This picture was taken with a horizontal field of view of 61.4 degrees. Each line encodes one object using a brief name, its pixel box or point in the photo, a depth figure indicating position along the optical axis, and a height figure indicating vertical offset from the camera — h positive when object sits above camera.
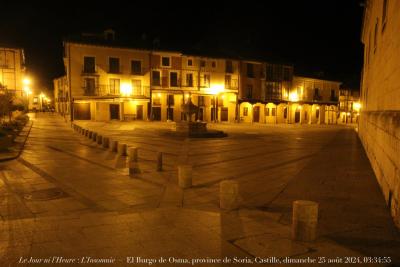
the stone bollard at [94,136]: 17.55 -1.41
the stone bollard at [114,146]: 14.23 -1.55
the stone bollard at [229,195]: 6.25 -1.57
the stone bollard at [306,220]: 4.69 -1.53
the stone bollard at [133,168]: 9.69 -1.73
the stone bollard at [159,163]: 10.23 -1.62
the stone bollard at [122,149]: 12.95 -1.54
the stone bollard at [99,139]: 16.38 -1.48
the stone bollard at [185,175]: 8.01 -1.57
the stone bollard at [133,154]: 11.06 -1.47
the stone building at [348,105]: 61.37 +0.99
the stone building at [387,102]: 5.64 +0.23
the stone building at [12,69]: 38.12 +4.59
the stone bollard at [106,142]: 15.39 -1.51
